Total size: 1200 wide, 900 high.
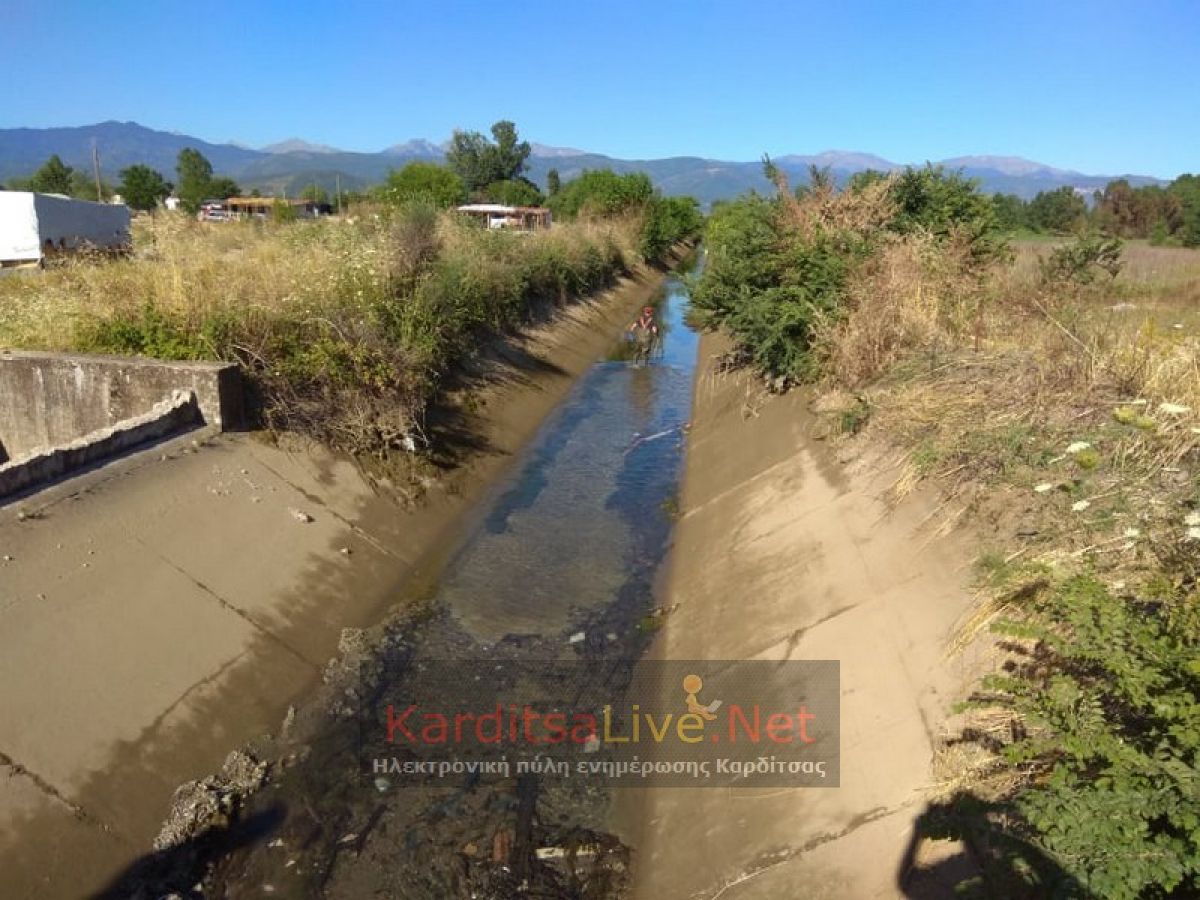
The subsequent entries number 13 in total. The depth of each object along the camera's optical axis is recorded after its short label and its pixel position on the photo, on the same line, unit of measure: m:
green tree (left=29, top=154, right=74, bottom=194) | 58.28
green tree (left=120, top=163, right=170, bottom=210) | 58.94
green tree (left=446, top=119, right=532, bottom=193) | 103.06
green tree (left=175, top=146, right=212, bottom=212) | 64.23
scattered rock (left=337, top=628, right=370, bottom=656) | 7.64
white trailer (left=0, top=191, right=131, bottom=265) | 23.59
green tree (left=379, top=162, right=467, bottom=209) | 43.81
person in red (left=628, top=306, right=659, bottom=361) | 23.47
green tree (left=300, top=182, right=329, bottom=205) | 55.90
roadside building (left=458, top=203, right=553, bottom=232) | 43.69
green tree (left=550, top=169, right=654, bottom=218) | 43.56
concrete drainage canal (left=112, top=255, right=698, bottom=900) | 5.26
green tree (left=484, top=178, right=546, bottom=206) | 79.91
